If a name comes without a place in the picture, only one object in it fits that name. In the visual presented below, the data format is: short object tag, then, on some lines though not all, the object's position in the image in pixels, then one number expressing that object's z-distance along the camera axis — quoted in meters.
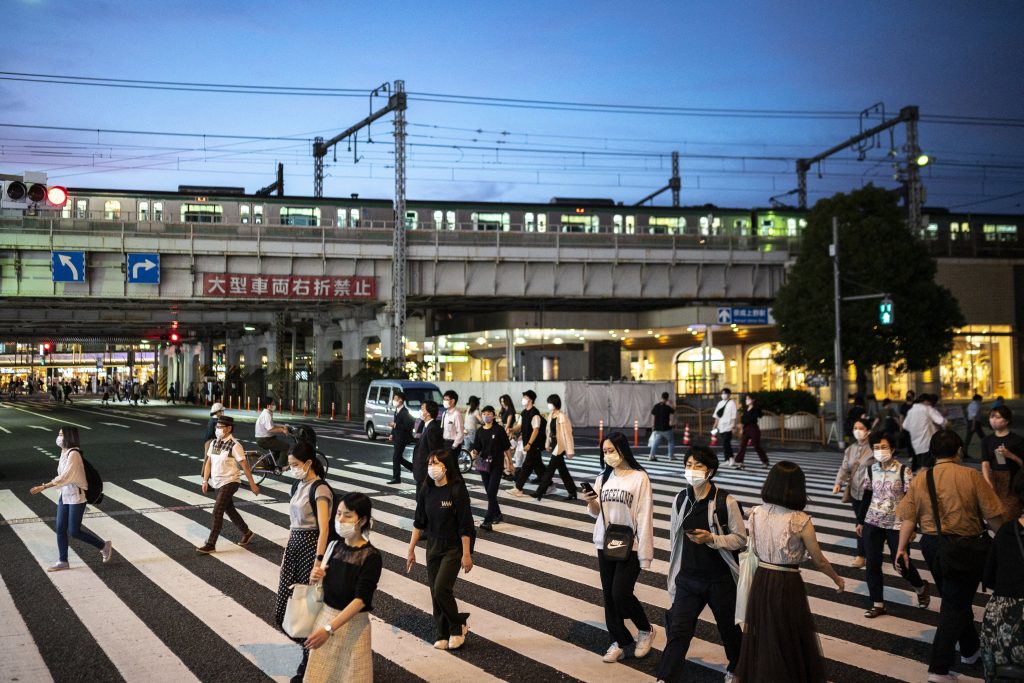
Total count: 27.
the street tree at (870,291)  36.28
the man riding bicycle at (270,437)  16.78
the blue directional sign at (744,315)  33.28
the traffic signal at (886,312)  27.91
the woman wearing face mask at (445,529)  6.54
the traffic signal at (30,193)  11.76
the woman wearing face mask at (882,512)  7.61
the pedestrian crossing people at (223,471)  10.30
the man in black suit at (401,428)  16.09
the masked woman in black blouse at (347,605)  4.77
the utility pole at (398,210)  34.56
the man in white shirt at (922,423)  14.78
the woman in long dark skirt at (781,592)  4.69
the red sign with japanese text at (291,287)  38.47
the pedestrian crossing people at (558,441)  13.69
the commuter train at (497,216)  43.78
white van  26.80
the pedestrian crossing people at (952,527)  5.87
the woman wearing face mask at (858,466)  8.64
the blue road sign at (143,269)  37.00
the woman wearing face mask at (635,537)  6.20
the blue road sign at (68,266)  35.72
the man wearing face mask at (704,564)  5.46
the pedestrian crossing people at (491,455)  12.09
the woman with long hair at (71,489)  9.35
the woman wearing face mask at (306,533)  6.04
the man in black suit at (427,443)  10.79
